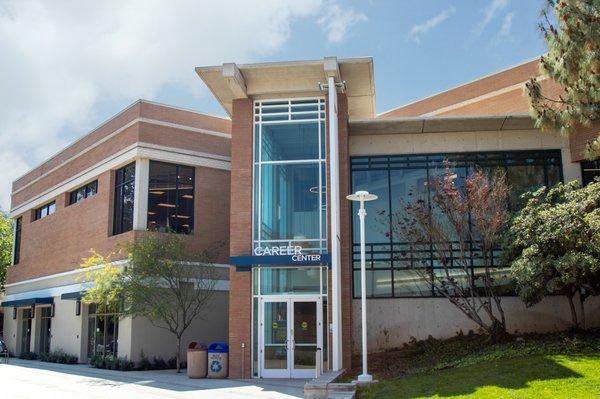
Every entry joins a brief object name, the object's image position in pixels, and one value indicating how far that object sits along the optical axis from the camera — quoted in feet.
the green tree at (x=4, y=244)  164.04
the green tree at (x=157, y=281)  72.84
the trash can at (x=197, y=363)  68.13
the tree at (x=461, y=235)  61.82
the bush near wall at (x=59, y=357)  94.89
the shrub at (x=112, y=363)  79.82
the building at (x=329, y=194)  65.36
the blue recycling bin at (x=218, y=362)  67.15
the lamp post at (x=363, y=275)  51.35
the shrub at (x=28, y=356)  110.16
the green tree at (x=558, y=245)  54.90
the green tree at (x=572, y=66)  42.01
